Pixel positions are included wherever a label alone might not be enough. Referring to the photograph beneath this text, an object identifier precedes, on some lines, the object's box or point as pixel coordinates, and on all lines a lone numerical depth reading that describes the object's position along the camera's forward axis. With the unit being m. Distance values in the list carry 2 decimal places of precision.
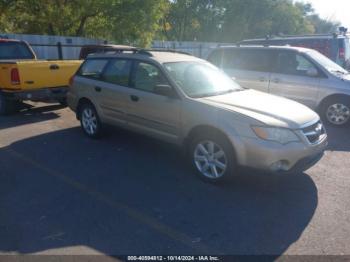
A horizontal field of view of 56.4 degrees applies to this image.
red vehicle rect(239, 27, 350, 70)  10.33
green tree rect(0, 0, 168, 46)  15.90
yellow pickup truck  7.62
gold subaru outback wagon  3.98
